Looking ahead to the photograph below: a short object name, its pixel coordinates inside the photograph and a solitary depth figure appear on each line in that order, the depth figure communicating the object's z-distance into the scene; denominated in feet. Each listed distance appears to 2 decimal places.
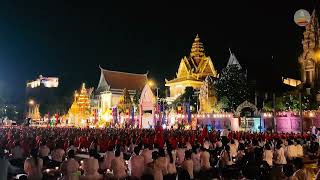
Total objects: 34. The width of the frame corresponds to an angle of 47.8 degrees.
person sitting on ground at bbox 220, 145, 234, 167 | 39.75
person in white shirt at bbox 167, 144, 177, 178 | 34.48
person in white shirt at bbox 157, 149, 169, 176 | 33.06
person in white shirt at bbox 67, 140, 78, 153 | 52.37
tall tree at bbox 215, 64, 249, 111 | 138.41
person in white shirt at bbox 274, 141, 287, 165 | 42.30
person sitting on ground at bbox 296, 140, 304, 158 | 48.82
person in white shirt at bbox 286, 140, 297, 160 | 47.07
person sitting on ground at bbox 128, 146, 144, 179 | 34.45
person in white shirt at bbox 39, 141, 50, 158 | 45.40
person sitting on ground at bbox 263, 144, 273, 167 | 41.22
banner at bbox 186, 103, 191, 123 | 137.37
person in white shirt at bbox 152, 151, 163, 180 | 31.01
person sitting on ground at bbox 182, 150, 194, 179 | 34.67
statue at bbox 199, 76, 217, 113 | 151.53
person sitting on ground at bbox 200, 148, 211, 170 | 38.52
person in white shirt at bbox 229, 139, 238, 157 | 47.98
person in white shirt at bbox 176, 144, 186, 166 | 42.57
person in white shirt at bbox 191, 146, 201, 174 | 38.11
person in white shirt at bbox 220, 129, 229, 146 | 55.41
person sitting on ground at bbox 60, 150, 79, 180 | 31.74
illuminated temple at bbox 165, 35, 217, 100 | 206.90
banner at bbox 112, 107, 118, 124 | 166.26
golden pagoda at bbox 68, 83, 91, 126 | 193.47
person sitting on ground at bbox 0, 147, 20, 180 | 17.66
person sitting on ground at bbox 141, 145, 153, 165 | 38.74
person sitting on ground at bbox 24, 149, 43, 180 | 32.04
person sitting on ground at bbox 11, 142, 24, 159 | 45.57
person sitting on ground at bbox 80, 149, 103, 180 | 32.07
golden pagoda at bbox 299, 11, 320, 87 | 145.38
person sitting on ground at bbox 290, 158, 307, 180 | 24.66
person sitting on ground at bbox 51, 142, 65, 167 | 42.85
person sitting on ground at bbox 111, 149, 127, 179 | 34.14
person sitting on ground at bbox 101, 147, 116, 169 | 38.47
